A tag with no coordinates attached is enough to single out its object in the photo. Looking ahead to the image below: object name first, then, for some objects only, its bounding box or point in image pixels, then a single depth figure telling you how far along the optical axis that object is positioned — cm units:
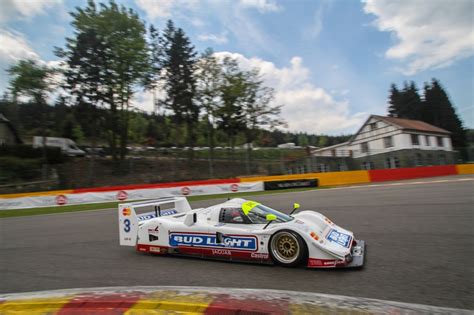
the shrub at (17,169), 2533
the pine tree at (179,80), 3675
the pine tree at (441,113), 6262
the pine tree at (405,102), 7381
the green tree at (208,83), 3609
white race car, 488
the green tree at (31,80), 3006
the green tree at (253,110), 3716
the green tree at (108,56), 3030
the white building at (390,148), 3538
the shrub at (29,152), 2988
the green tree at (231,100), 3631
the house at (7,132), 3853
